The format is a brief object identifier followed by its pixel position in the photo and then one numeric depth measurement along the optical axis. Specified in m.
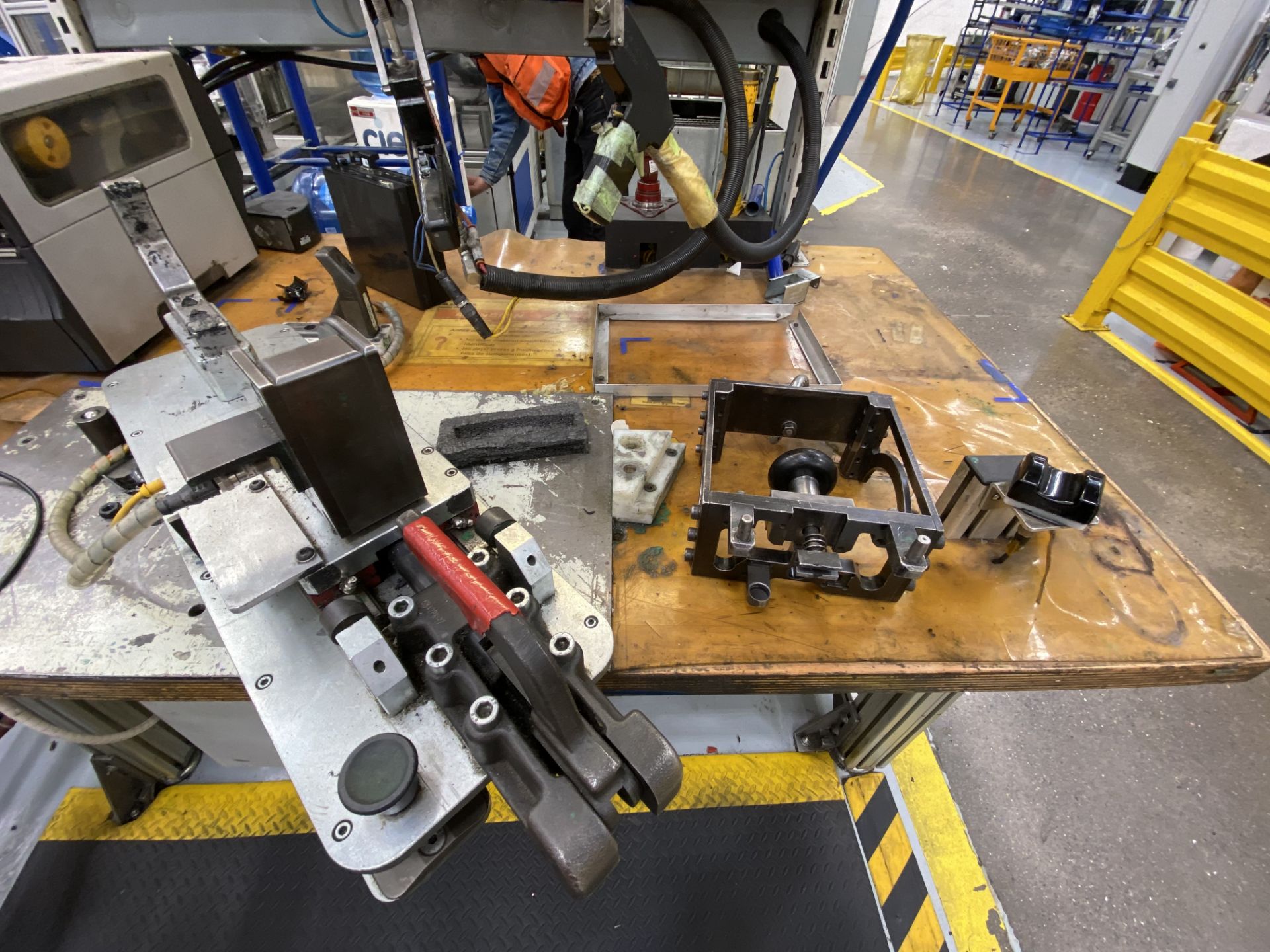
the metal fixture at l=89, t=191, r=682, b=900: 0.40
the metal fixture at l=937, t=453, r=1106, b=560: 0.70
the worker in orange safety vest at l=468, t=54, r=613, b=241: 2.14
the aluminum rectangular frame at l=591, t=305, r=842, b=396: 1.08
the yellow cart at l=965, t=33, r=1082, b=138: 4.88
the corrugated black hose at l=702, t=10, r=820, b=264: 0.92
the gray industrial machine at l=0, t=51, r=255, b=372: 0.86
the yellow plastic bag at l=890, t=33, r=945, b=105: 6.72
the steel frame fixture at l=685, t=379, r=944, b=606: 0.65
